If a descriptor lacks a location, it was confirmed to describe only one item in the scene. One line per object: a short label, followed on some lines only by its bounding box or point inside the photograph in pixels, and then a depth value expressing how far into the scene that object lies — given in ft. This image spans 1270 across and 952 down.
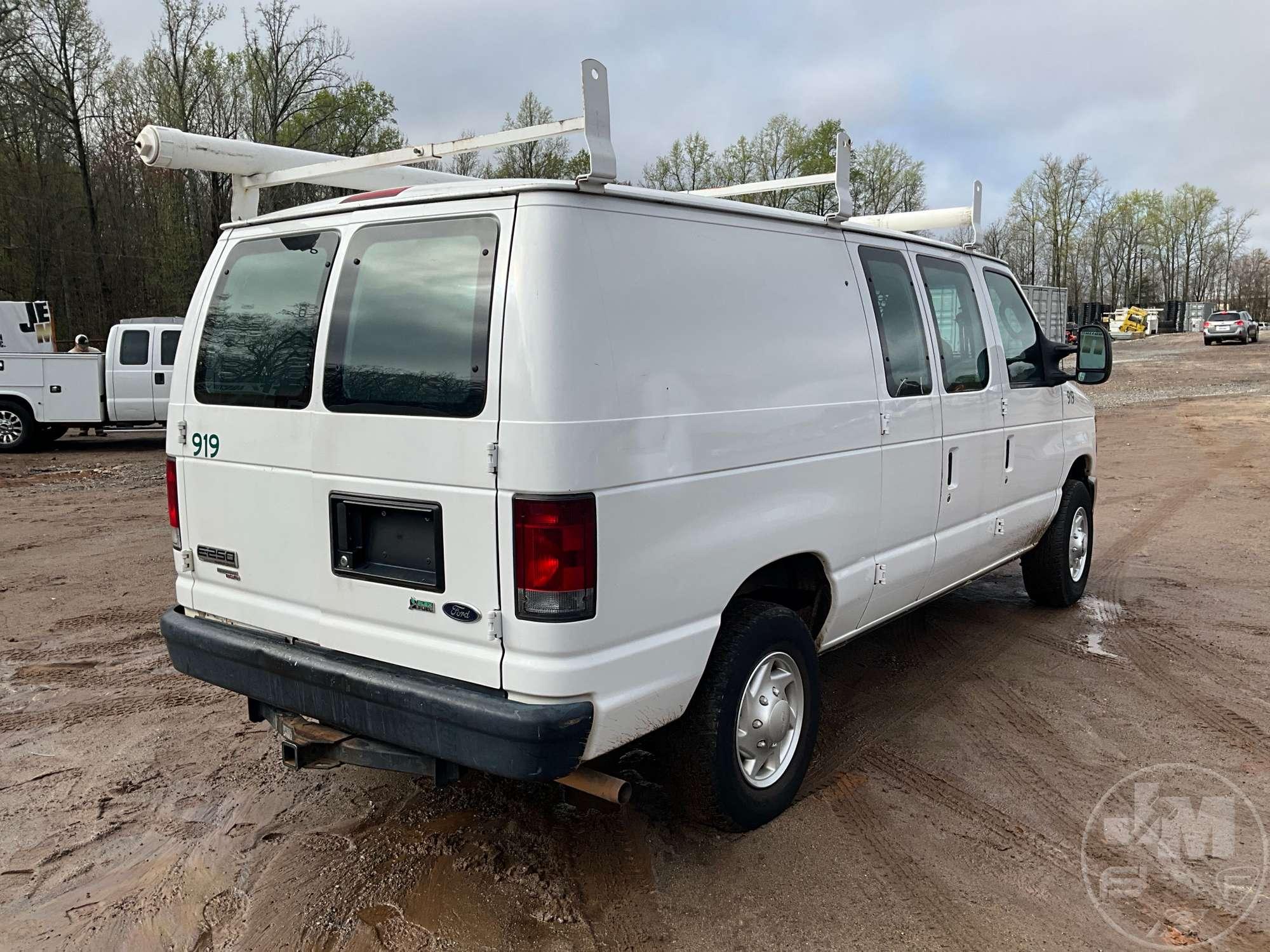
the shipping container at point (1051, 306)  101.71
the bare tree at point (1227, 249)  263.90
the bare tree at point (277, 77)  109.91
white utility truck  49.83
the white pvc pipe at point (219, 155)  11.92
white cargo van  9.17
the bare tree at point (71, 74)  98.17
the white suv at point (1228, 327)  150.41
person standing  52.31
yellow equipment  200.44
